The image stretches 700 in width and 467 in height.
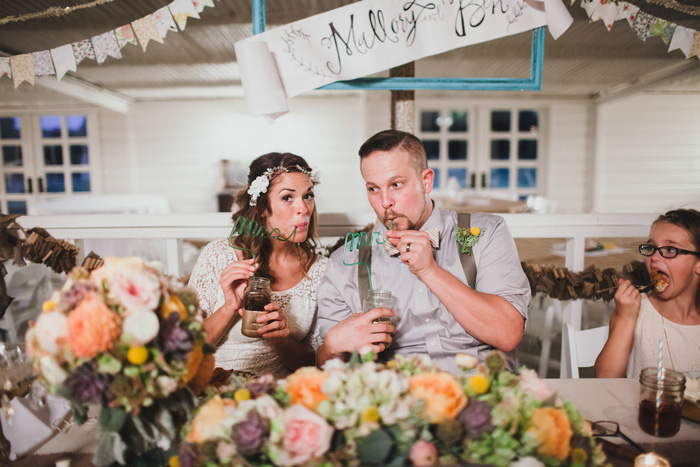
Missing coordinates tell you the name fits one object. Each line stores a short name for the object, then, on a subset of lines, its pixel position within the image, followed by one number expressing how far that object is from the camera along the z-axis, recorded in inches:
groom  59.5
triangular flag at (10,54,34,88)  85.3
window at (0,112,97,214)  299.4
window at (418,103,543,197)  297.4
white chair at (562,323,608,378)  67.2
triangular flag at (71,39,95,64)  82.8
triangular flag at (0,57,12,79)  86.0
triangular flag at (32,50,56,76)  84.8
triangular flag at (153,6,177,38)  78.1
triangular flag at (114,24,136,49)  80.8
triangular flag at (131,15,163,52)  78.9
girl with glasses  65.4
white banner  74.5
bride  74.2
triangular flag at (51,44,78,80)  83.4
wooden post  89.5
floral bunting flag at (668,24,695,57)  82.9
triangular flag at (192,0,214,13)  75.7
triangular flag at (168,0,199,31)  76.7
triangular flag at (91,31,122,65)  81.5
